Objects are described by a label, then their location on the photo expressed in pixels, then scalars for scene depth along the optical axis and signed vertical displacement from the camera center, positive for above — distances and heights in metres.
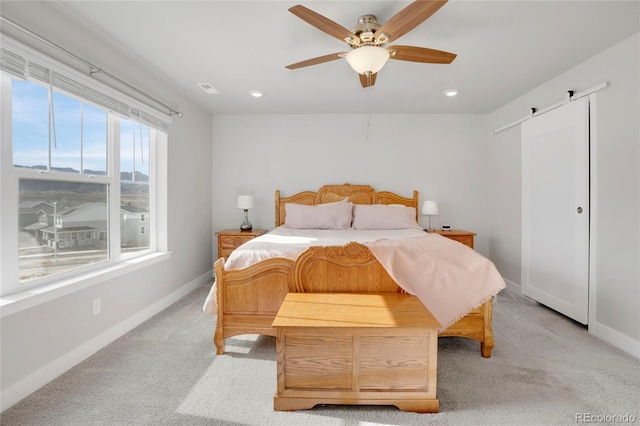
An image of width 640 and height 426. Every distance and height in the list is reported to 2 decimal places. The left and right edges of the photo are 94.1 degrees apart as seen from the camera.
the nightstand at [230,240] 3.92 -0.40
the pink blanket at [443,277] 2.09 -0.48
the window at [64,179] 1.74 +0.22
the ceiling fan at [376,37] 1.59 +1.07
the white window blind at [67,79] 1.64 +0.87
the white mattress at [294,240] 2.28 -0.27
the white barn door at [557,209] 2.72 +0.01
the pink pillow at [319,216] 3.73 -0.08
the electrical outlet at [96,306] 2.23 -0.73
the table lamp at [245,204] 4.08 +0.08
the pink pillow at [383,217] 3.69 -0.09
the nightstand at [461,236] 3.87 -0.34
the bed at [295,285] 2.14 -0.55
